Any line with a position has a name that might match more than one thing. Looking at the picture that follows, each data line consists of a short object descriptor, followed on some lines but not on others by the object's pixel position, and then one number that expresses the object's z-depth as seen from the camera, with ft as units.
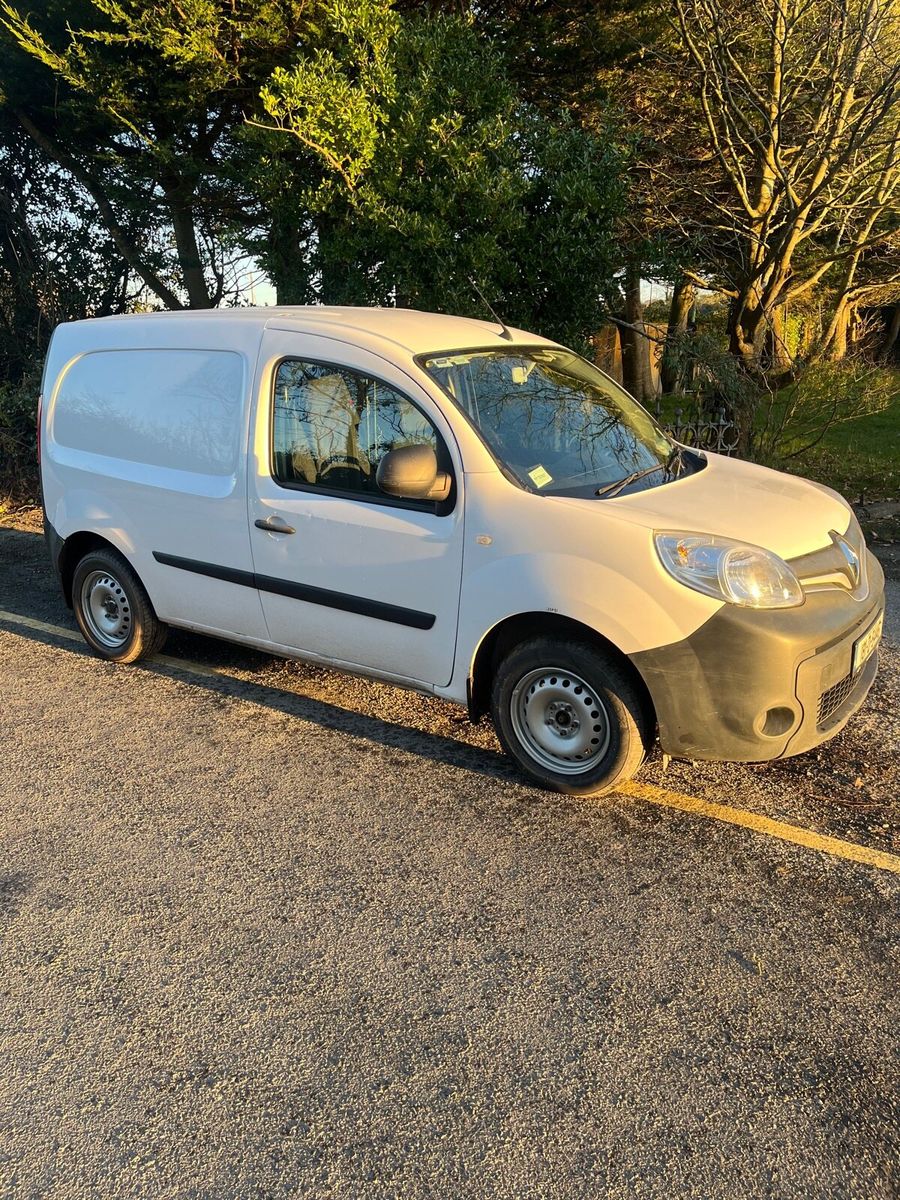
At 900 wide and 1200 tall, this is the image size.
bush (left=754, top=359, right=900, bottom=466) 26.12
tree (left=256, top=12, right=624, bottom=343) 25.39
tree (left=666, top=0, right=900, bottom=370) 26.16
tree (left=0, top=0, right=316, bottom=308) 28.12
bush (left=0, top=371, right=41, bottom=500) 32.99
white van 10.98
